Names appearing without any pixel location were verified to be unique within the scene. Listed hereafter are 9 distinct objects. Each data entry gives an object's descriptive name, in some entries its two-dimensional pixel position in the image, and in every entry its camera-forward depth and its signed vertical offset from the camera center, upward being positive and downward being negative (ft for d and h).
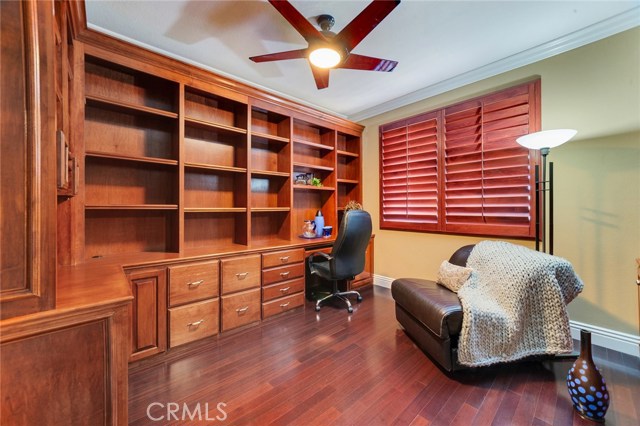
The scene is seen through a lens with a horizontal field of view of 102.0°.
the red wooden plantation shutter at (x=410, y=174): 10.57 +1.71
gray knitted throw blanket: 5.58 -2.32
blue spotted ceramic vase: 4.51 -3.11
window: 8.32 +1.69
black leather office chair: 8.70 -1.43
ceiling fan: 4.88 +3.87
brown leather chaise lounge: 5.74 -2.48
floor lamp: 6.28 +1.06
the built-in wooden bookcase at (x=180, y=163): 7.13 +1.52
